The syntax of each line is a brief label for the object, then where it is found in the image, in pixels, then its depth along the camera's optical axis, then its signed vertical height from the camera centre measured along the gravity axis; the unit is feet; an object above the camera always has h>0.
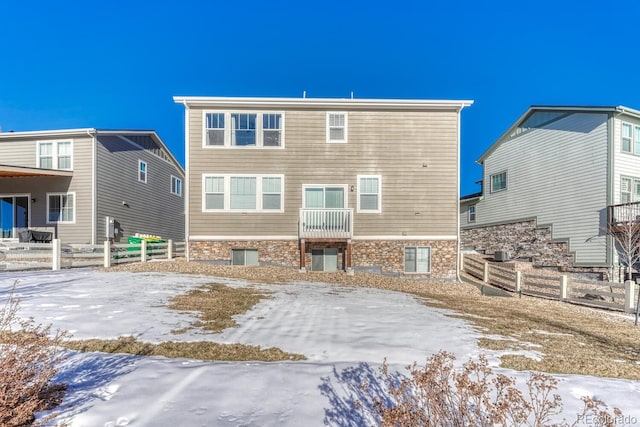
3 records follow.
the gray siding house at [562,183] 44.21 +5.34
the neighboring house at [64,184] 46.88 +4.78
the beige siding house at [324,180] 41.75 +4.76
